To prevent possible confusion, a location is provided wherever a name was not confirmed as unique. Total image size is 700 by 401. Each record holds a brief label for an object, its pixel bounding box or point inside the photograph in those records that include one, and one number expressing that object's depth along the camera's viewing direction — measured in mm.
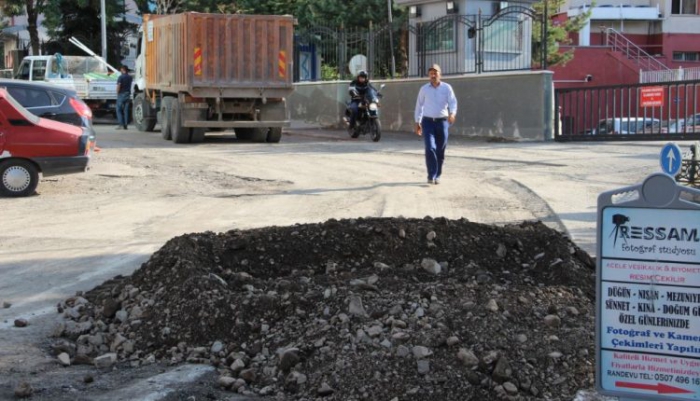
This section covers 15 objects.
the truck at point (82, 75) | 31703
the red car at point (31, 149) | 12758
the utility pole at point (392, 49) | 27078
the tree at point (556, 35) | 30934
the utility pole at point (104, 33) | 39528
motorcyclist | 22078
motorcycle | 22141
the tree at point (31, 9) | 41906
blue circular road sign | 8391
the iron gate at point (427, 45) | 24750
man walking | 13516
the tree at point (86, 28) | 42969
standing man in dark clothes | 27406
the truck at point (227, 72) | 20828
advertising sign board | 3596
